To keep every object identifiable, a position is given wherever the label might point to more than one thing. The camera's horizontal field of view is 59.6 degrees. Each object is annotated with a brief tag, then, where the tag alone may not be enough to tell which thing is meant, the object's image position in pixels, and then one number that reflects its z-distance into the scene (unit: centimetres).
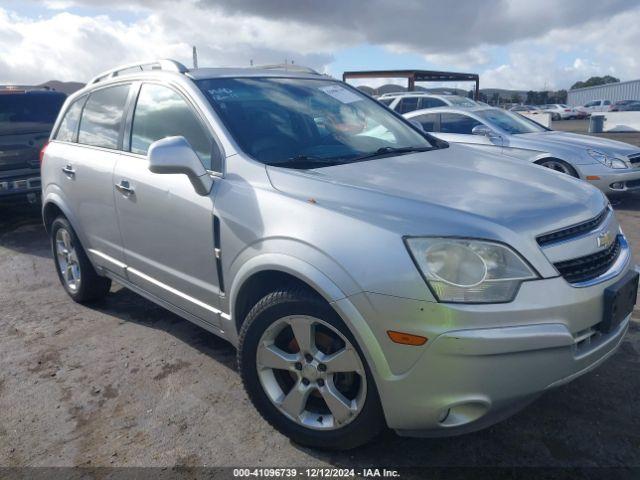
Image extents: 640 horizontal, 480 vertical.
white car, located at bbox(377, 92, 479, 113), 1029
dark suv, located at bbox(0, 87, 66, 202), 727
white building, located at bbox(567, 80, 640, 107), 6109
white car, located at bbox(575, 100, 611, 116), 4818
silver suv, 211
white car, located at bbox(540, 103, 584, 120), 4672
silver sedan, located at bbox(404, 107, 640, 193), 748
